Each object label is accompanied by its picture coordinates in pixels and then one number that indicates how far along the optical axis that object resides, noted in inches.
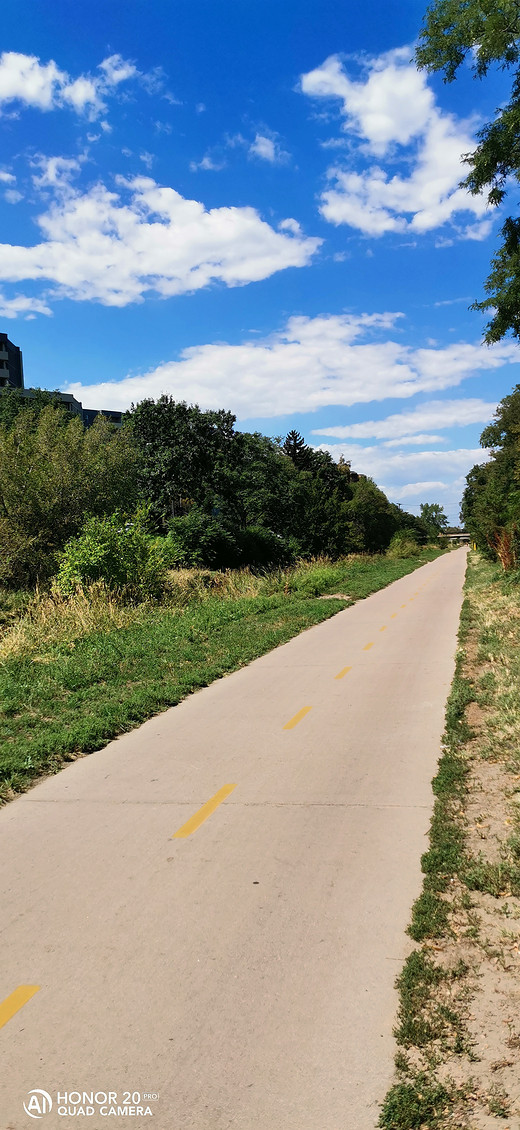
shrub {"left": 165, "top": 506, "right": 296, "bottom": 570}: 1461.6
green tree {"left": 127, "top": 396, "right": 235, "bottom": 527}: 1571.1
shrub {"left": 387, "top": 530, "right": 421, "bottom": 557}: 2598.4
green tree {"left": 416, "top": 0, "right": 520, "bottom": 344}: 563.5
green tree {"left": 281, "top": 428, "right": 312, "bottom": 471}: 2785.4
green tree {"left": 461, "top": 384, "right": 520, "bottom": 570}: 1008.2
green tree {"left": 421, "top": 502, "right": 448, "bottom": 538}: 7125.0
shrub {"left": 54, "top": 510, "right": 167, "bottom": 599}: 722.8
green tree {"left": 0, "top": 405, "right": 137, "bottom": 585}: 891.4
